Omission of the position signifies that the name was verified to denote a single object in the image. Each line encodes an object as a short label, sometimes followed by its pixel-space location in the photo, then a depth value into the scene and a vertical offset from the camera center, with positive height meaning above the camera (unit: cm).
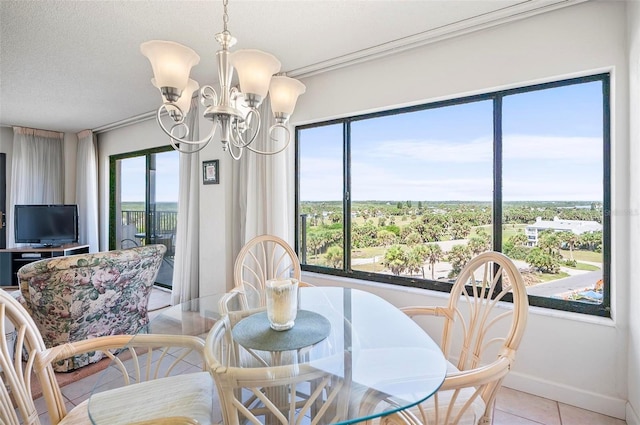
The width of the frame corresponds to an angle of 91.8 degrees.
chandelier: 130 +60
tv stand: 425 -59
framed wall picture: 323 +42
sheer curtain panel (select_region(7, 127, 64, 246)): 473 +68
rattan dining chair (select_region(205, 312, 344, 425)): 90 -54
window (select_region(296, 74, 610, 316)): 197 +16
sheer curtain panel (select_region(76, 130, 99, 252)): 500 +32
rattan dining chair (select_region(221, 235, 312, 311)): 183 -50
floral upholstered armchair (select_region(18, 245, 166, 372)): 208 -59
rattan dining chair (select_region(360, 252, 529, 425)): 100 -54
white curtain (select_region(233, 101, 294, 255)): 290 +20
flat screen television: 448 -18
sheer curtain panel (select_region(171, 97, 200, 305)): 357 -18
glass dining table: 96 -54
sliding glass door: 441 +17
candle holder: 128 -38
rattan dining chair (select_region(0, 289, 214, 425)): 104 -67
